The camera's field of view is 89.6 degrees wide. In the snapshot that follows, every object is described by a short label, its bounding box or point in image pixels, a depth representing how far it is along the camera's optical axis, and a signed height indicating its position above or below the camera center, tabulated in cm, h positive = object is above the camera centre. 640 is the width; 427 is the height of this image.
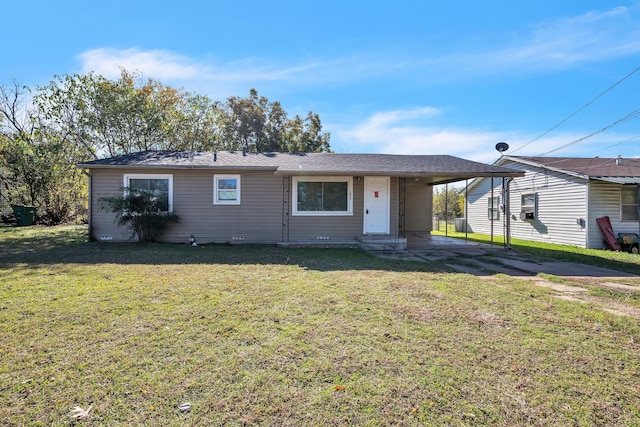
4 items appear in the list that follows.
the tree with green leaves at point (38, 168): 1734 +213
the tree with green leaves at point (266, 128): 2830 +718
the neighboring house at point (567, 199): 1138 +54
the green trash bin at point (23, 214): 1602 -39
